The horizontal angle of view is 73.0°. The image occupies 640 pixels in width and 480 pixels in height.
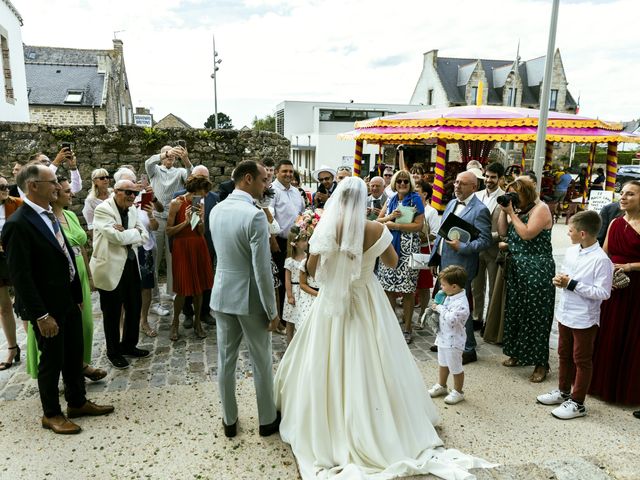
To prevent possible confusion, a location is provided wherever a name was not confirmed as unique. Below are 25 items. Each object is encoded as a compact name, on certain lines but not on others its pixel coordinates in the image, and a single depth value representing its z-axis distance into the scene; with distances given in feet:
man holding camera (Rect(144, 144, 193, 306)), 20.93
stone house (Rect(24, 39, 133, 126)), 82.02
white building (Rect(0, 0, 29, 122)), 40.86
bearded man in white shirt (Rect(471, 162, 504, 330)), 17.17
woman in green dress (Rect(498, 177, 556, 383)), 13.88
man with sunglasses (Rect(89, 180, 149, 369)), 14.11
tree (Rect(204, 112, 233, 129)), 246.97
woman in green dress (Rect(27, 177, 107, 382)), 13.34
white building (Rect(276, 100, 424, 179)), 120.78
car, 76.56
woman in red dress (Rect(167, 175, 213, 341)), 16.96
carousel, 33.60
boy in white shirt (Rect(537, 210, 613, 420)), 11.51
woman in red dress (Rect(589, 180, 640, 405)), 12.30
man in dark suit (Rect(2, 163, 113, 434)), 10.23
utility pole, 22.71
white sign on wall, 61.26
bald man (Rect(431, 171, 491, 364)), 14.48
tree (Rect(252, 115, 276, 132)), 209.46
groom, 9.98
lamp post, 76.13
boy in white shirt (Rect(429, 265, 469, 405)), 12.32
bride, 9.45
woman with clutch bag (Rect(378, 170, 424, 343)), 17.10
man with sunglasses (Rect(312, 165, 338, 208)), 22.79
